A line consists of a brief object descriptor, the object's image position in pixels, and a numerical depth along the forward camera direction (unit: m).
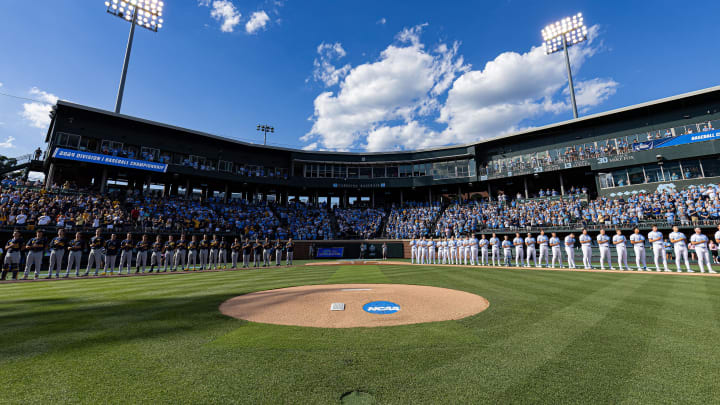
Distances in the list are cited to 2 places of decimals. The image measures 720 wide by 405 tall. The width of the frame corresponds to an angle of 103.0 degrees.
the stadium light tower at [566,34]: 33.91
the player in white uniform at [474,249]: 19.55
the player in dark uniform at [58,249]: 12.69
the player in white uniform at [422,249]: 23.47
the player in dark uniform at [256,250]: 20.27
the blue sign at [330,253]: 31.53
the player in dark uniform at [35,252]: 12.08
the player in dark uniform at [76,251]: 13.23
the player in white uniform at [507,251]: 17.53
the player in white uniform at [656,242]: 12.66
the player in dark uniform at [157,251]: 16.30
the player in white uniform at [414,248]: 24.92
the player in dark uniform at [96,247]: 13.77
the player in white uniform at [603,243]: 14.23
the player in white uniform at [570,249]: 15.09
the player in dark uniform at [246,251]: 19.44
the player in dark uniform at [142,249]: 16.14
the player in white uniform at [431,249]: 22.38
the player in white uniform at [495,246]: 18.10
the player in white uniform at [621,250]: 13.45
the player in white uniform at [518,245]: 17.20
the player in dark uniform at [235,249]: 18.46
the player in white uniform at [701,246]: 11.64
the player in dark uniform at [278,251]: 21.08
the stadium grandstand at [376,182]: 22.73
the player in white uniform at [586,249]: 14.79
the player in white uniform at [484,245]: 18.41
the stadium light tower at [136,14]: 29.59
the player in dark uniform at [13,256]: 11.79
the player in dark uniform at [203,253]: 17.88
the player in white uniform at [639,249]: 13.14
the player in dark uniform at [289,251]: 22.92
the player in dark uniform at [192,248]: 17.84
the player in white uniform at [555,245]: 15.46
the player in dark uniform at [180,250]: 16.92
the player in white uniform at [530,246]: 17.17
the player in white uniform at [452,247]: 21.34
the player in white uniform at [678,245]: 12.10
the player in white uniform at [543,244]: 16.16
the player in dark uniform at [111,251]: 14.48
